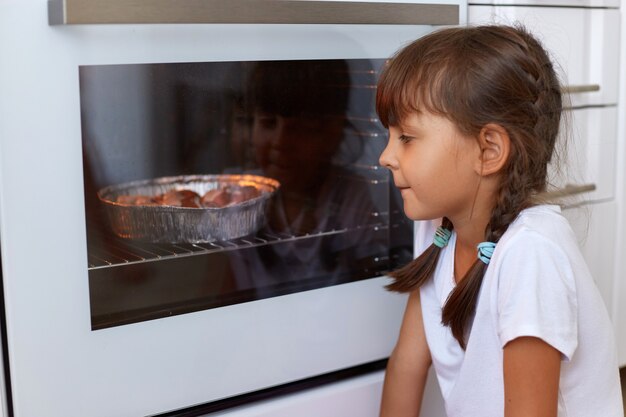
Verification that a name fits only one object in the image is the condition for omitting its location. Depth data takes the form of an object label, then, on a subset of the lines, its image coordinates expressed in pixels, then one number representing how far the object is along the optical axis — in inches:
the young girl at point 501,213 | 42.1
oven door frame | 38.6
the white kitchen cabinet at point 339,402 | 49.0
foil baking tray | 47.0
